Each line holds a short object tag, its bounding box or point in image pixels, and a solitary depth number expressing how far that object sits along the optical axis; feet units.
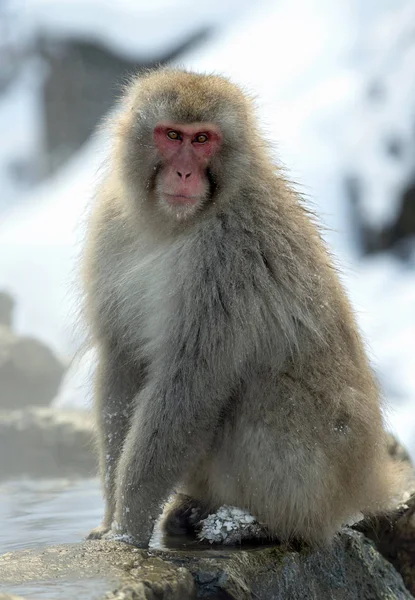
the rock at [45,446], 47.24
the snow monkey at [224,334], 23.70
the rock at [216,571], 20.67
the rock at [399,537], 30.14
